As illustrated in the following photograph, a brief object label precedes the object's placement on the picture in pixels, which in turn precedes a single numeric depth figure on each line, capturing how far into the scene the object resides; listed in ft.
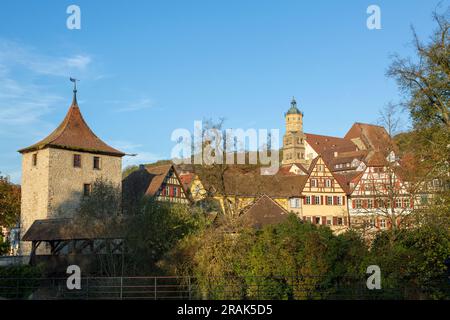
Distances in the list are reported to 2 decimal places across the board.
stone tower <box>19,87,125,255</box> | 130.11
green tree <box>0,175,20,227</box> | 148.36
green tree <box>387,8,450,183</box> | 75.36
